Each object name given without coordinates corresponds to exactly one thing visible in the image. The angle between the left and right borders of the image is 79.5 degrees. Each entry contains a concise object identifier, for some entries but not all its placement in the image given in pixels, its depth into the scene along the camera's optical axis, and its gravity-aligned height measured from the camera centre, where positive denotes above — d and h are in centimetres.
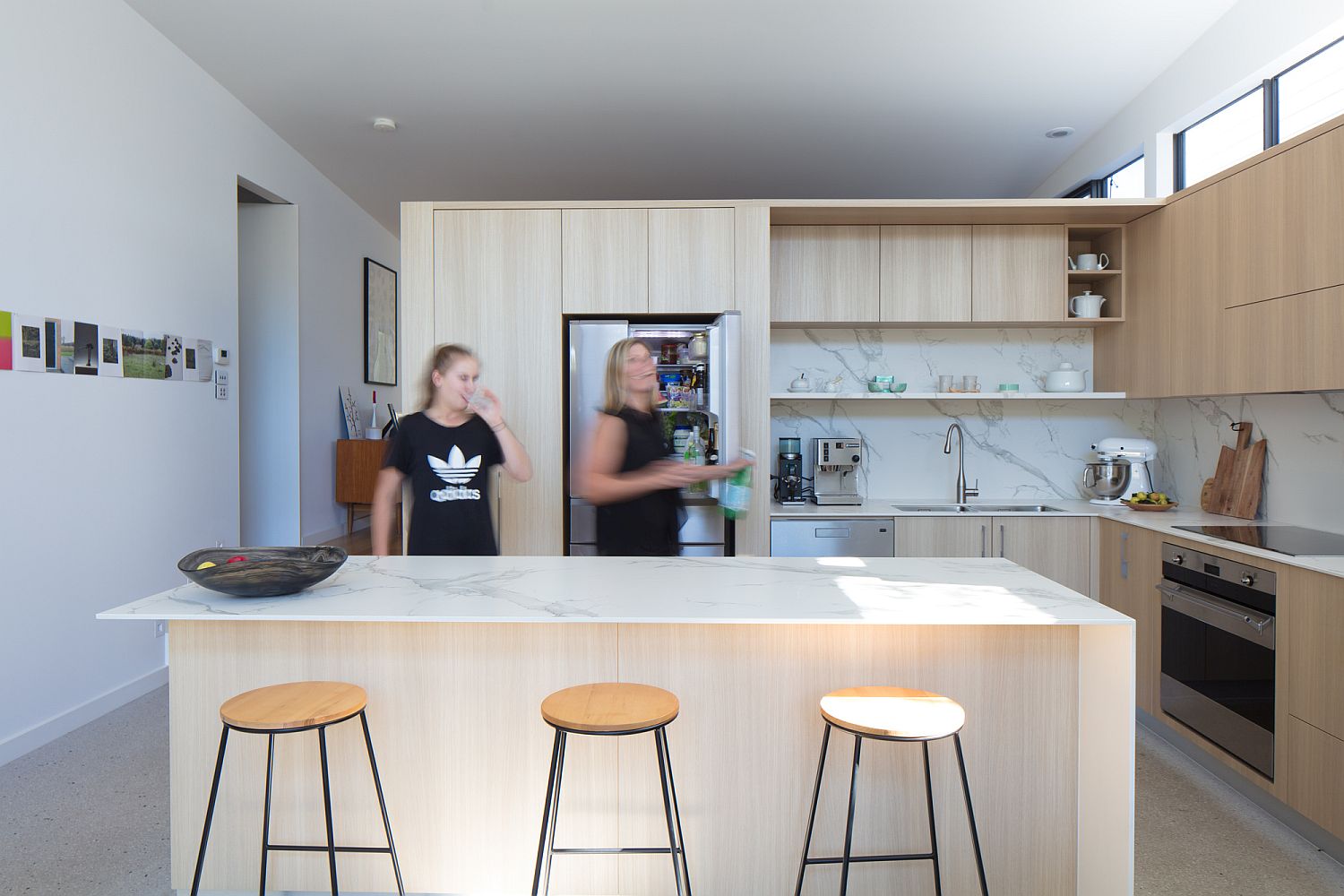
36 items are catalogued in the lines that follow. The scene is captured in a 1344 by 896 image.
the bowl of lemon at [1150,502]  390 -36
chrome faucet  452 -24
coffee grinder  438 -26
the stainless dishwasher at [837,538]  403 -54
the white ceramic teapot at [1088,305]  421 +65
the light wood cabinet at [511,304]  390 +61
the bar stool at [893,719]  160 -59
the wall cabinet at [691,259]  392 +82
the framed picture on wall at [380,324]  687 +94
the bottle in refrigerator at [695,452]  384 -11
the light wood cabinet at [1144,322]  384 +53
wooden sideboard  605 -29
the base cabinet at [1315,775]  232 -103
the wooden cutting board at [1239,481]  344 -23
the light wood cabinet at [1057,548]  395 -59
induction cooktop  262 -39
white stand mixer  410 -21
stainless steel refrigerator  372 +16
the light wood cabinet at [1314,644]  234 -65
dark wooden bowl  192 -35
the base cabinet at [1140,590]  333 -71
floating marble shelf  421 +17
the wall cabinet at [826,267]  426 +85
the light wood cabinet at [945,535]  402 -53
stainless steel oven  265 -79
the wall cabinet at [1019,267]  423 +85
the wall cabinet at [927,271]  424 +83
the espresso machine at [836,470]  442 -24
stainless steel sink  412 -42
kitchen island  200 -79
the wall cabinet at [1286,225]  268 +74
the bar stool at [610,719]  161 -59
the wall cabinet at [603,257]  391 +83
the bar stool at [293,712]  165 -60
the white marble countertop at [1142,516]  248 -41
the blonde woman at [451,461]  263 -10
